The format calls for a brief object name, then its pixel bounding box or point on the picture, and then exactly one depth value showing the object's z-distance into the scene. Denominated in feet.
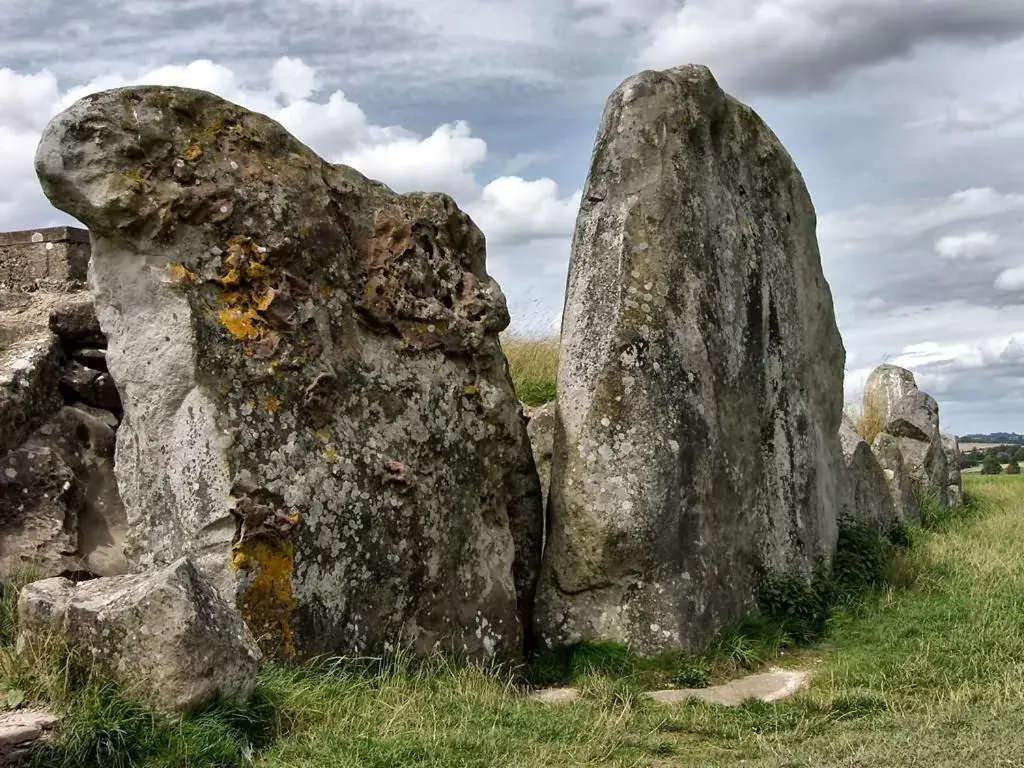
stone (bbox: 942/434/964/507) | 55.93
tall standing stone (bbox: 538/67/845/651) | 27.02
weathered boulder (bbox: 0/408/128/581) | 28.12
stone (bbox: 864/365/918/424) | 62.64
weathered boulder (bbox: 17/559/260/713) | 18.07
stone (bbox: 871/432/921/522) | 48.44
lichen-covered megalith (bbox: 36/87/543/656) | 22.67
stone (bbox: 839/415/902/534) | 41.11
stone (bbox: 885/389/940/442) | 58.59
